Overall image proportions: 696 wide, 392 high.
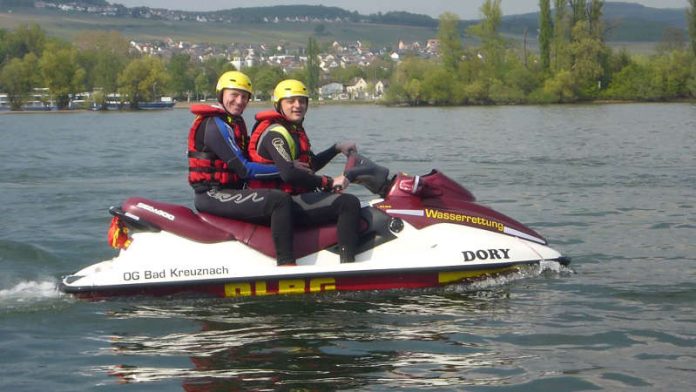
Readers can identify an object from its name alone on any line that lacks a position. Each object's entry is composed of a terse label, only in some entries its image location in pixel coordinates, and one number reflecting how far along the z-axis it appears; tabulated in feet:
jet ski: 26.66
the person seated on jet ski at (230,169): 26.23
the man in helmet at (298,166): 26.18
